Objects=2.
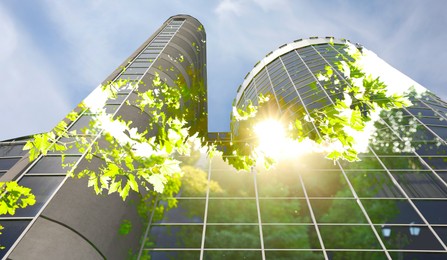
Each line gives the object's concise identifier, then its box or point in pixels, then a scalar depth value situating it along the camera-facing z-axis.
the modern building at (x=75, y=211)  7.98
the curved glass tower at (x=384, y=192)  10.59
